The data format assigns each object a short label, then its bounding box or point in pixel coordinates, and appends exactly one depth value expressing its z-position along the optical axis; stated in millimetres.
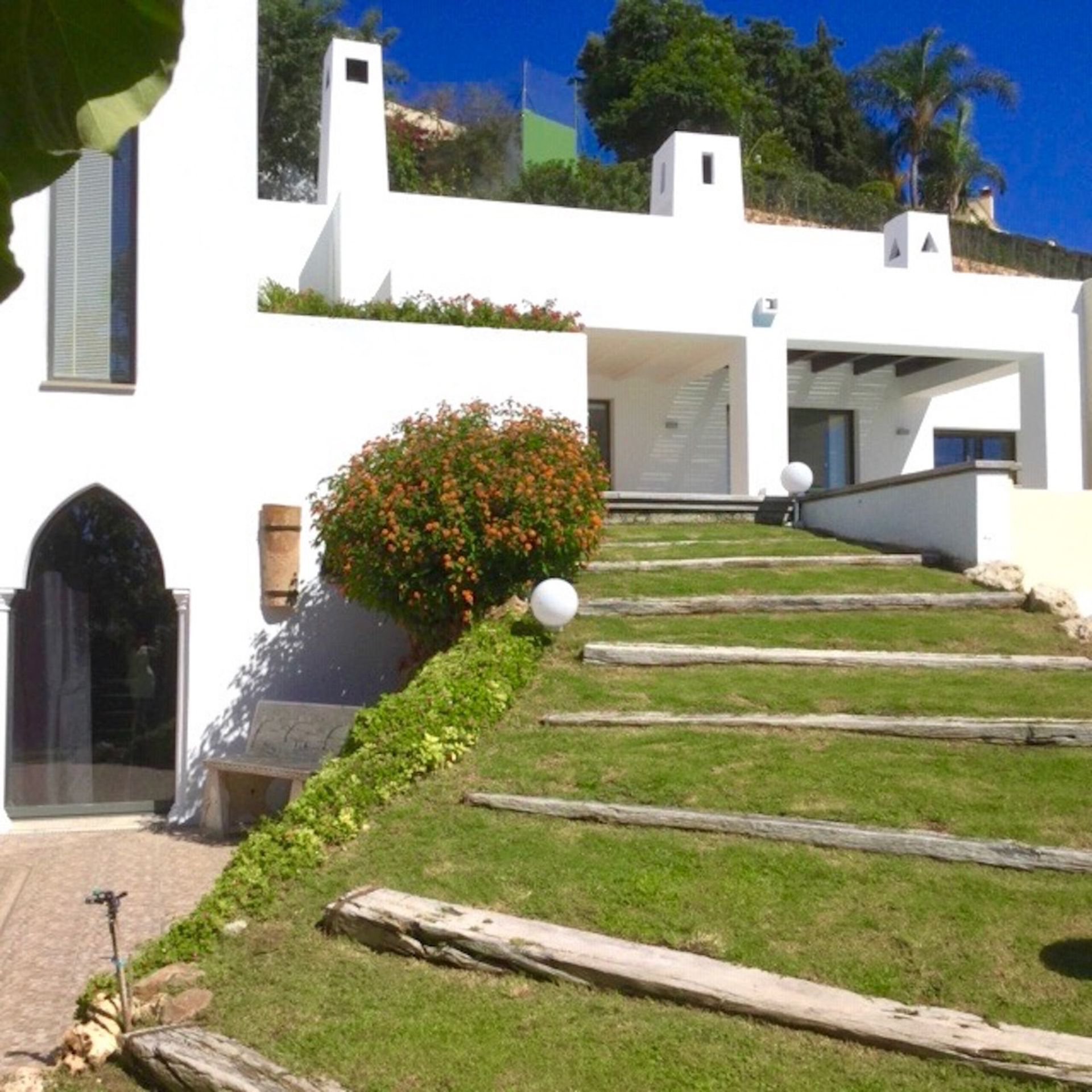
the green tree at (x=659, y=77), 37406
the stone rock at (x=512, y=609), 10789
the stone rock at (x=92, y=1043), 5570
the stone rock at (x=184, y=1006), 5680
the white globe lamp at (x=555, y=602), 10219
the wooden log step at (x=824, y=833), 6457
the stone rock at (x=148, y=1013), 5699
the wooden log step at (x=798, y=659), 10125
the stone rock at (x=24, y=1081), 5273
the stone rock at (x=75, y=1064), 5520
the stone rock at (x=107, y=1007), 5758
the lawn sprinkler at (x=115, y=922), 5500
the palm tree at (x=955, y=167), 41500
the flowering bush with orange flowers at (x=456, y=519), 10516
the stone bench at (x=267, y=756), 10023
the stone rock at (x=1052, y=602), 11492
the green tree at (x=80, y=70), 1315
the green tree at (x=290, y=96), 33469
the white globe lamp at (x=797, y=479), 15875
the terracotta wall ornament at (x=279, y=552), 11383
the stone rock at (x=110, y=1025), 5687
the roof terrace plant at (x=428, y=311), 13266
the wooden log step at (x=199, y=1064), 5027
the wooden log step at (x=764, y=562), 12906
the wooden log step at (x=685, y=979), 4785
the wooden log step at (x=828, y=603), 11719
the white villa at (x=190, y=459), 11039
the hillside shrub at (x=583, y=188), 30859
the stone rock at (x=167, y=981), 5918
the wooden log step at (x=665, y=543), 13961
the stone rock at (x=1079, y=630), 10883
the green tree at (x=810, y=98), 42000
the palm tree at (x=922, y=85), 41188
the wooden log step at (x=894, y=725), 8102
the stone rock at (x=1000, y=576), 12203
